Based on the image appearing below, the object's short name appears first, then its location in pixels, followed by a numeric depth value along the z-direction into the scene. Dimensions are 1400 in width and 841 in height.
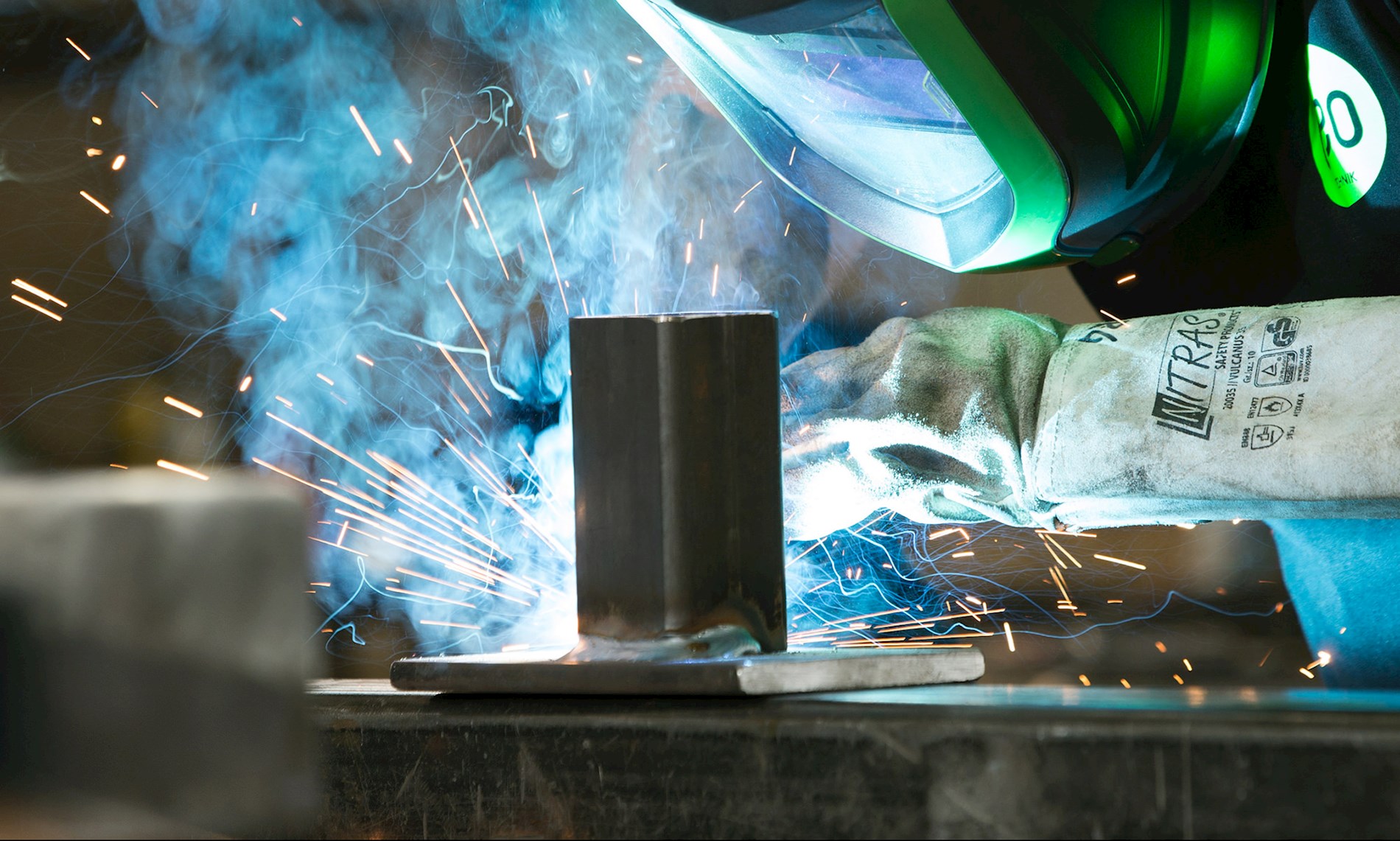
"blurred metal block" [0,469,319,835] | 1.69
